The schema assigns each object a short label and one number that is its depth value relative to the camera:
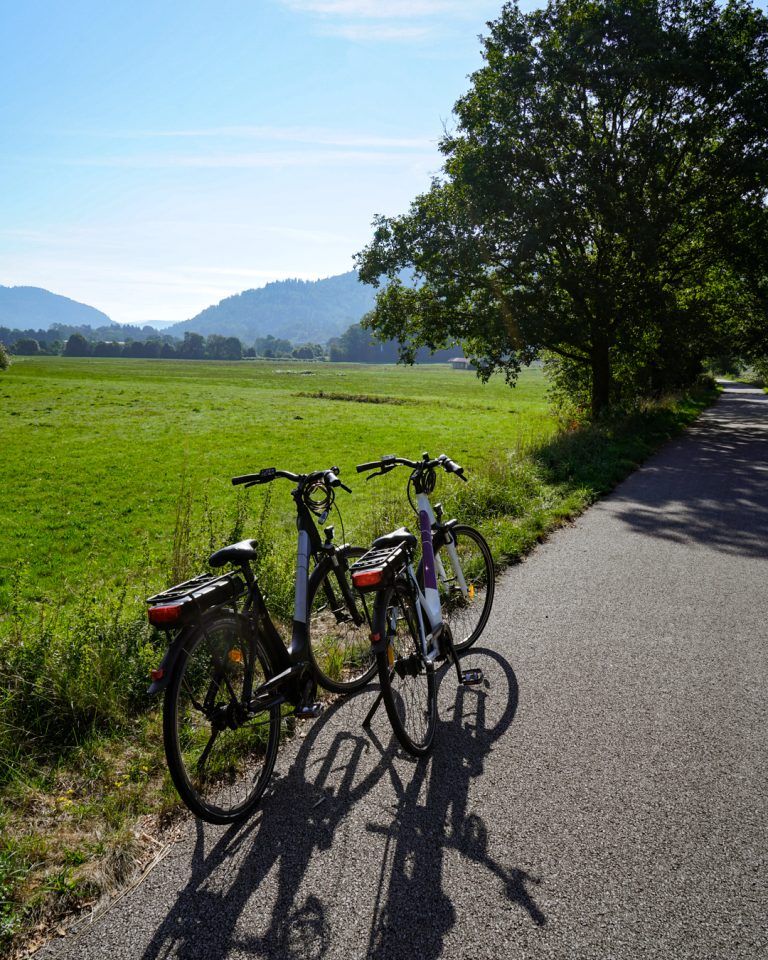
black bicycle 2.80
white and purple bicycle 3.34
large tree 16.61
